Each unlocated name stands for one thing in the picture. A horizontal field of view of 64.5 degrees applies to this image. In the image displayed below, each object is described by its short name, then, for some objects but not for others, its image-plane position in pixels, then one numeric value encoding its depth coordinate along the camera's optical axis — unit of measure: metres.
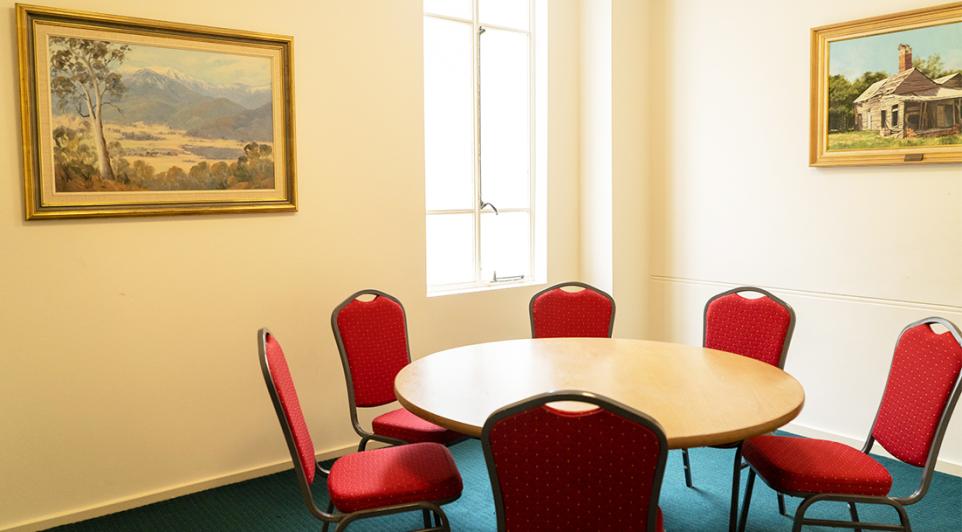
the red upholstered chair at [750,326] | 3.42
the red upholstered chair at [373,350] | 3.36
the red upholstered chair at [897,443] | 2.52
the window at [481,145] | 4.62
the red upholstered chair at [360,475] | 2.33
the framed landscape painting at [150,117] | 3.21
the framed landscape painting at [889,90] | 3.76
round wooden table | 2.30
